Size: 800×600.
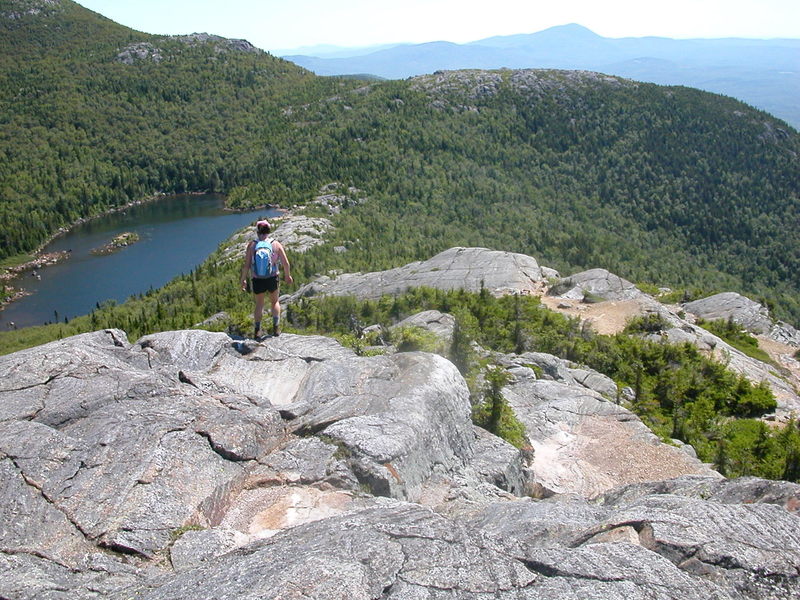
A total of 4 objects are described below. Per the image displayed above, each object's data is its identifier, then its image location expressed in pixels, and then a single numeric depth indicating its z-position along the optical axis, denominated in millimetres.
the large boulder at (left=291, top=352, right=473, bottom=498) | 11398
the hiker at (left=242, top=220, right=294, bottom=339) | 15906
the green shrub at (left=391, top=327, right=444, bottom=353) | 19203
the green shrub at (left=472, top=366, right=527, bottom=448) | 16766
